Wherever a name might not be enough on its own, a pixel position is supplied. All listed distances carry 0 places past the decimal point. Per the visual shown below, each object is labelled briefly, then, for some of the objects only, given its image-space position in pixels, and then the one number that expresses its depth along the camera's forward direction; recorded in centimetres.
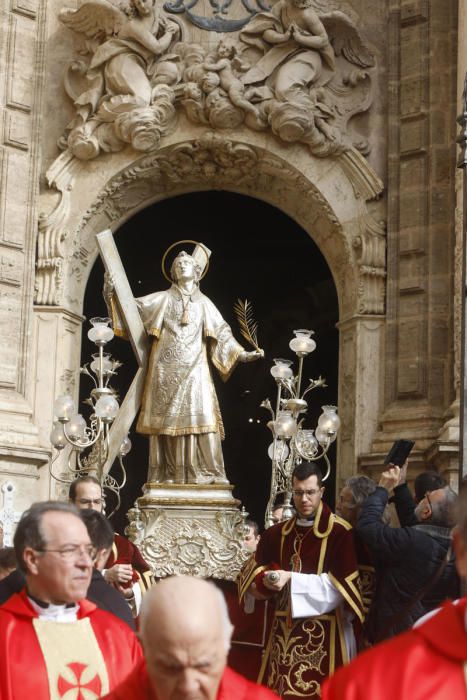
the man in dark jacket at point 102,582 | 704
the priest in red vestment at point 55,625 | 571
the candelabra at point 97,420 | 1512
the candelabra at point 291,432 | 1505
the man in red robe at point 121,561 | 913
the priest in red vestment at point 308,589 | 975
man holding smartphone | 884
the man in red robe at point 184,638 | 402
